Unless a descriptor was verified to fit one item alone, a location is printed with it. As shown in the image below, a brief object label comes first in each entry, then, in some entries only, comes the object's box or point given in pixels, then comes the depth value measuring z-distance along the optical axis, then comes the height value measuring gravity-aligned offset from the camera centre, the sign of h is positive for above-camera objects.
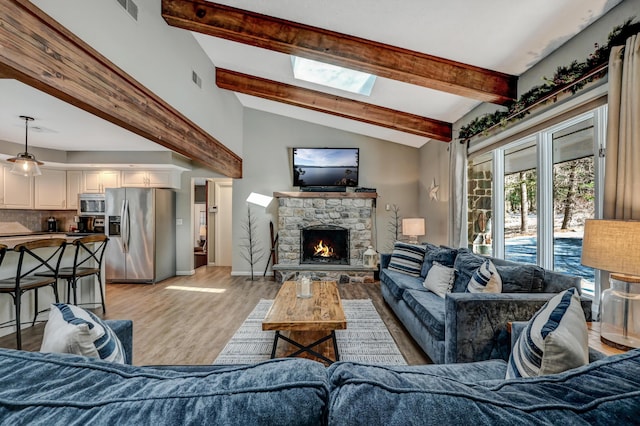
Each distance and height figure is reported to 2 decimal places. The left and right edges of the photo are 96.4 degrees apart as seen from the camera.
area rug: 2.50 -1.29
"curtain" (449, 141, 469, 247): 4.13 +0.25
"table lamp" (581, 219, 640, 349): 1.47 -0.30
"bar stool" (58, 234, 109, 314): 3.26 -0.74
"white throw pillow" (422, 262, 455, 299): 2.94 -0.73
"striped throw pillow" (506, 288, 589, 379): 0.94 -0.45
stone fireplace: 5.71 -0.22
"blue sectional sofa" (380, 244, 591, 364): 1.97 -0.75
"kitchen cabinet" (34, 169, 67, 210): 5.36 +0.34
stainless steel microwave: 5.50 +0.08
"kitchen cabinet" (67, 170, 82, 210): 5.66 +0.47
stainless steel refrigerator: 5.23 -0.49
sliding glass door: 2.40 +0.18
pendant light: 3.57 +0.56
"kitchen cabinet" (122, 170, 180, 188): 5.61 +0.60
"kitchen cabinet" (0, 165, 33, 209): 4.89 +0.30
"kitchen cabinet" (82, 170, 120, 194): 5.64 +0.56
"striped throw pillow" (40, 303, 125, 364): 0.95 -0.44
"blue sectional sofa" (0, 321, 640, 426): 0.51 -0.36
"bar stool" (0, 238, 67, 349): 2.58 -0.71
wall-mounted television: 5.77 +0.89
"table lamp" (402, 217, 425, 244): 4.97 -0.28
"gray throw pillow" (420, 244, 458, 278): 3.41 -0.57
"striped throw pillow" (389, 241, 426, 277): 3.91 -0.68
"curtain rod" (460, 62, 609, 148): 2.04 +1.02
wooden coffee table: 2.23 -0.89
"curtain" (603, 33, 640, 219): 1.76 +0.49
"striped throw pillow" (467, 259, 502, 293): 2.30 -0.57
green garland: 1.87 +1.09
